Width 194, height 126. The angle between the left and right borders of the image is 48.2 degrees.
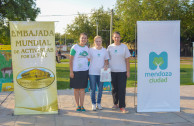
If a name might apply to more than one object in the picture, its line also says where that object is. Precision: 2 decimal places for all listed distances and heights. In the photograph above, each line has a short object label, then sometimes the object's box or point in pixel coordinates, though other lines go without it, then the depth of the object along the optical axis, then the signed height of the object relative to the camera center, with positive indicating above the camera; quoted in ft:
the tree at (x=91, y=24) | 141.59 +18.03
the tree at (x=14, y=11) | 55.86 +10.66
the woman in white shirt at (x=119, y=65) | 15.56 -1.00
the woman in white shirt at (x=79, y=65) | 15.31 -0.96
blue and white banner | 15.31 -1.10
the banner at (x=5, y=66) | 24.53 -1.58
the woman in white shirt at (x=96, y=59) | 15.64 -0.56
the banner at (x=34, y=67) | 14.83 -1.05
